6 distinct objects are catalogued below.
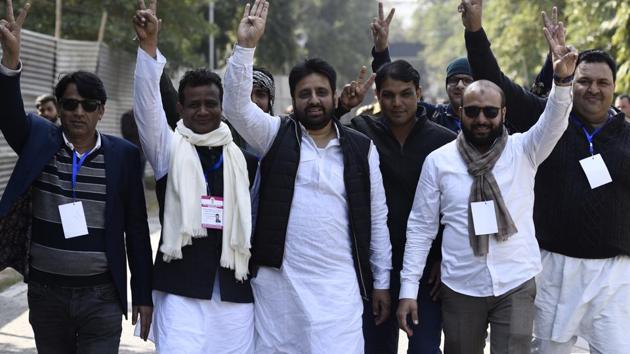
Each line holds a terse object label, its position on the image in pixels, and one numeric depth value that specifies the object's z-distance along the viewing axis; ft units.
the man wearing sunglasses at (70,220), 14.78
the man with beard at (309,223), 15.49
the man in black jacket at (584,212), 16.35
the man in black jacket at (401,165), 17.24
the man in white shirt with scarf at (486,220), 15.47
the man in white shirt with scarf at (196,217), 14.90
